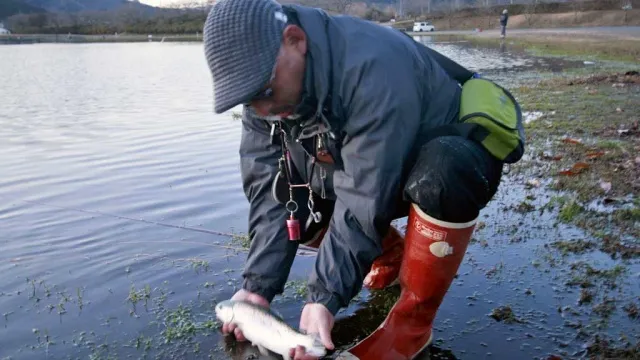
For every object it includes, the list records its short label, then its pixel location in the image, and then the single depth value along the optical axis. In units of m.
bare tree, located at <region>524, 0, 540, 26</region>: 67.09
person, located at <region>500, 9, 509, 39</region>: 44.49
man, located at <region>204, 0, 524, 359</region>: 2.27
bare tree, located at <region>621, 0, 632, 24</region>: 57.03
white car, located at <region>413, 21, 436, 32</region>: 71.44
